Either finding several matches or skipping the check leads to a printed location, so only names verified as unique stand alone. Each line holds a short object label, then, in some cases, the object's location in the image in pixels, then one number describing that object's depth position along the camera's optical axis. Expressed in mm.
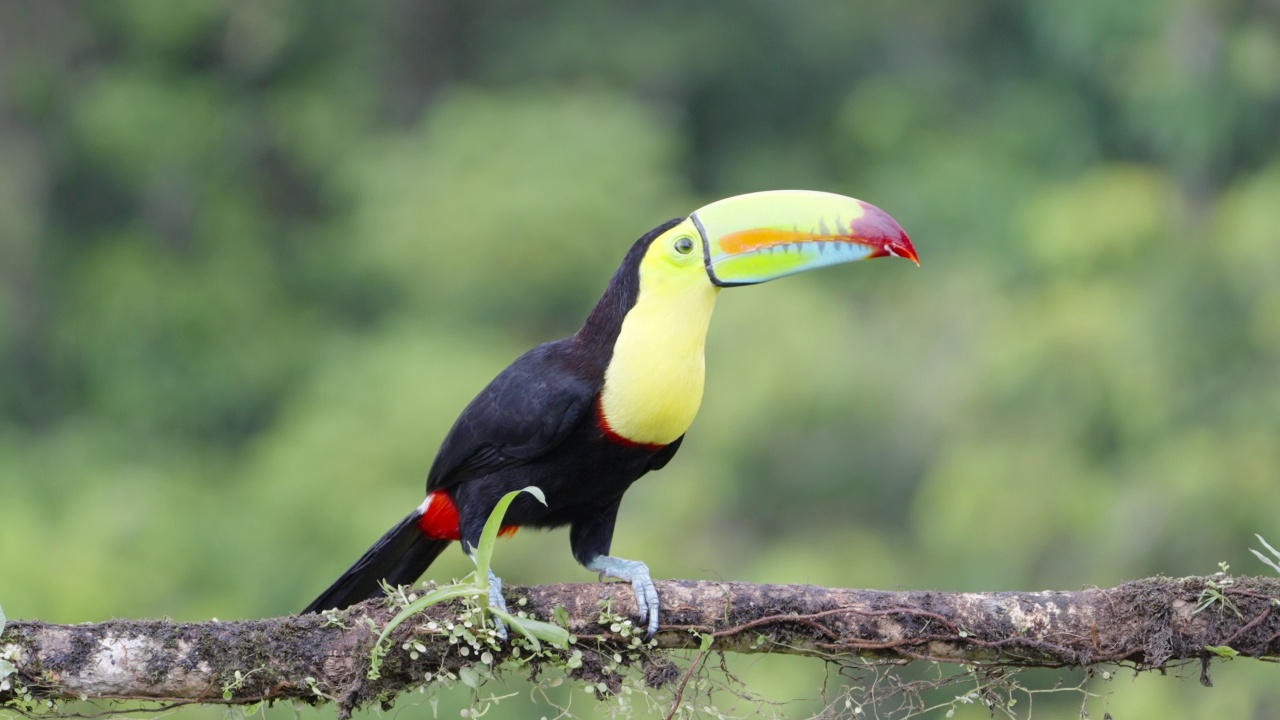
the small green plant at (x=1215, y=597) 6418
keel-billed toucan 6895
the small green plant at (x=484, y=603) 6082
